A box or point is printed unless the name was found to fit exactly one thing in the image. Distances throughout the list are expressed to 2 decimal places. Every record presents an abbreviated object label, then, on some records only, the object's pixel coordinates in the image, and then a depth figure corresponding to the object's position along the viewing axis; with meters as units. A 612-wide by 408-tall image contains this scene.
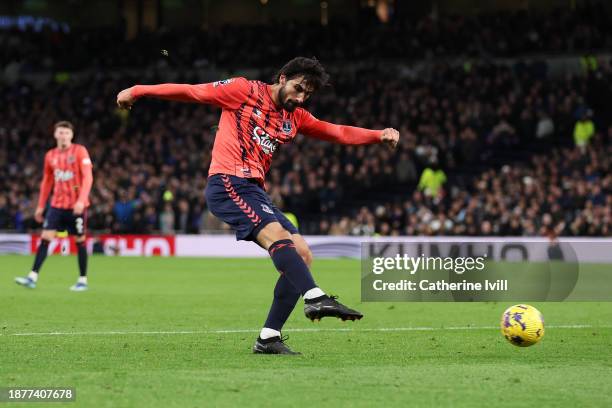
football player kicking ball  17.11
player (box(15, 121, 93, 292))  33.78
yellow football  18.66
